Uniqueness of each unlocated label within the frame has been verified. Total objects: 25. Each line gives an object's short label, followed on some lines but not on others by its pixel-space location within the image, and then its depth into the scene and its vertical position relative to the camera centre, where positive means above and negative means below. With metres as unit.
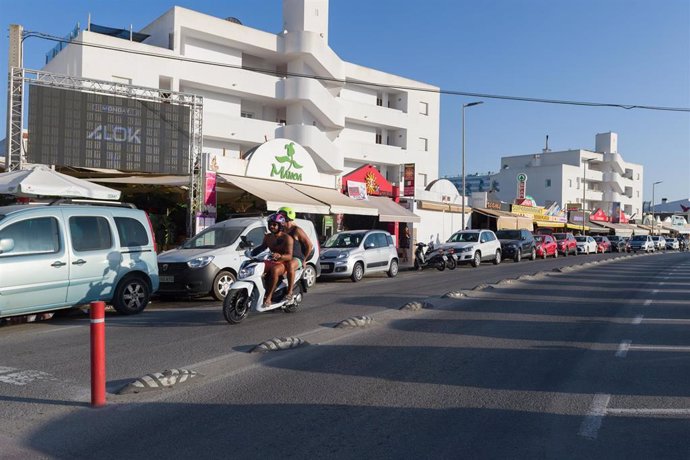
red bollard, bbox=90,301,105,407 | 5.12 -1.07
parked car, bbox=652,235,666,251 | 59.11 -1.26
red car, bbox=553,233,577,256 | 39.25 -0.94
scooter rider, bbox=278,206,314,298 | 10.29 -0.41
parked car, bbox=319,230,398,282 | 18.33 -0.93
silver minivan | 8.68 -0.57
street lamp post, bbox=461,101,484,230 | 33.25 +4.59
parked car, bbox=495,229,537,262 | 30.89 -0.83
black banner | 15.93 +2.51
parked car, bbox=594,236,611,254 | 49.01 -1.20
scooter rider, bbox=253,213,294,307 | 10.02 -0.43
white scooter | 9.59 -1.09
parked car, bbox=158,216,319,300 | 12.28 -0.76
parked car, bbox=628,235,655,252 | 53.62 -1.21
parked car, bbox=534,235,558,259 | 34.91 -1.01
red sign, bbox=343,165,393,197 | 29.91 +2.32
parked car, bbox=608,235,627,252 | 52.53 -1.25
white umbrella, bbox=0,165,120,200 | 12.84 +0.76
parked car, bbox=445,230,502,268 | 25.98 -0.83
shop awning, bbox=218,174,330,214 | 19.69 +1.06
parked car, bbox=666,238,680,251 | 65.88 -1.49
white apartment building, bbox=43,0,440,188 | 28.12 +7.38
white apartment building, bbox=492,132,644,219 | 72.19 +6.46
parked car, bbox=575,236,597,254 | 44.16 -1.17
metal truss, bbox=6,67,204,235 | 15.30 +3.15
